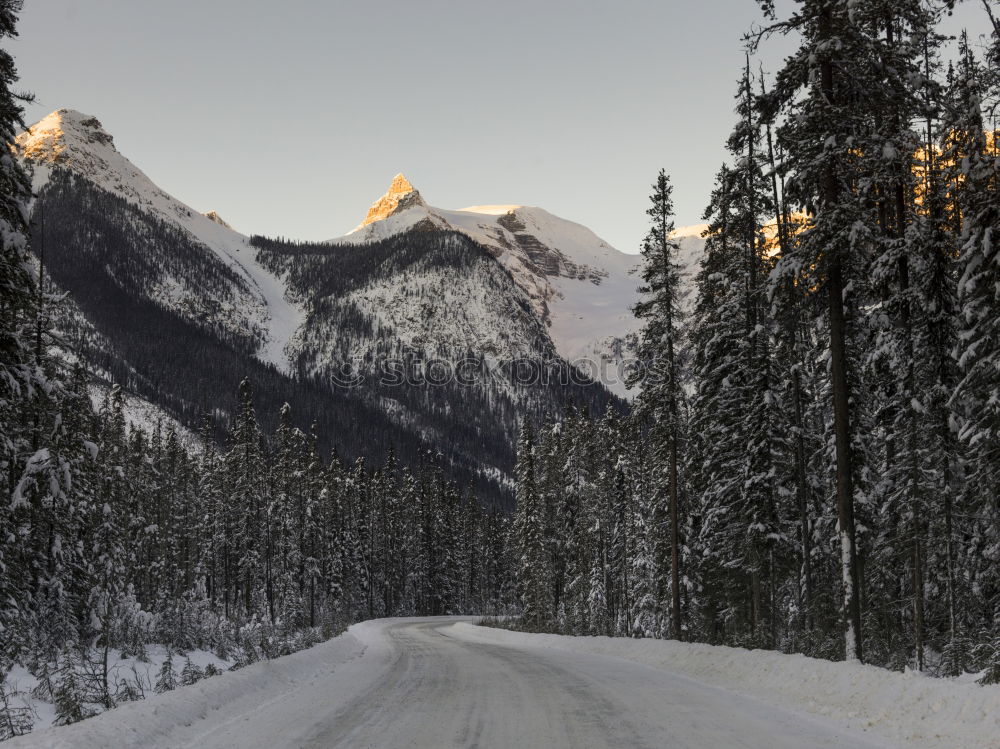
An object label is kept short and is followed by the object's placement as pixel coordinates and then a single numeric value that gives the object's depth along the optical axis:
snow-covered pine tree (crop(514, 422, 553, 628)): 57.69
